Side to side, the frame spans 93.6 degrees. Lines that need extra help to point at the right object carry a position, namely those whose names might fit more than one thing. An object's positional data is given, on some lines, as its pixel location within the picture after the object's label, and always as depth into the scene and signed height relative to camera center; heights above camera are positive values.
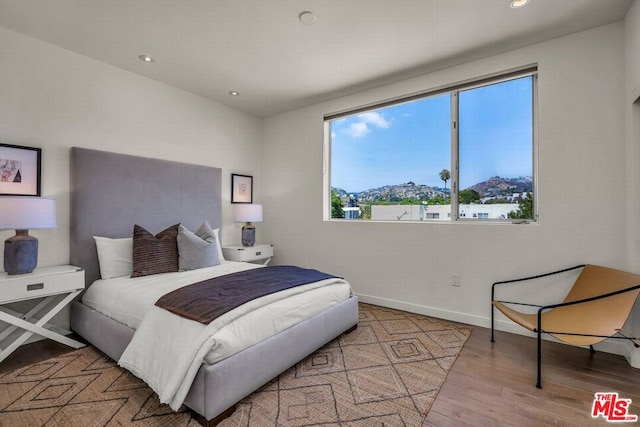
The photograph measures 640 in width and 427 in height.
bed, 1.66 -0.20
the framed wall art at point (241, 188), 4.39 +0.40
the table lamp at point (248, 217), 4.12 -0.03
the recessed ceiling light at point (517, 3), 2.19 +1.58
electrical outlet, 3.12 -0.65
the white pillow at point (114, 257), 2.80 -0.41
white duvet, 1.63 -0.70
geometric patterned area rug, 1.68 -1.13
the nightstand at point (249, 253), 3.94 -0.51
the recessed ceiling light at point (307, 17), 2.34 +1.58
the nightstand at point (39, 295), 2.16 -0.62
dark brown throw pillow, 2.80 -0.37
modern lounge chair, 2.01 -0.69
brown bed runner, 1.84 -0.55
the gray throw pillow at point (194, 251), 3.03 -0.38
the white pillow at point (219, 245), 3.53 -0.37
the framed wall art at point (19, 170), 2.46 +0.36
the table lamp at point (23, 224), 2.15 -0.08
